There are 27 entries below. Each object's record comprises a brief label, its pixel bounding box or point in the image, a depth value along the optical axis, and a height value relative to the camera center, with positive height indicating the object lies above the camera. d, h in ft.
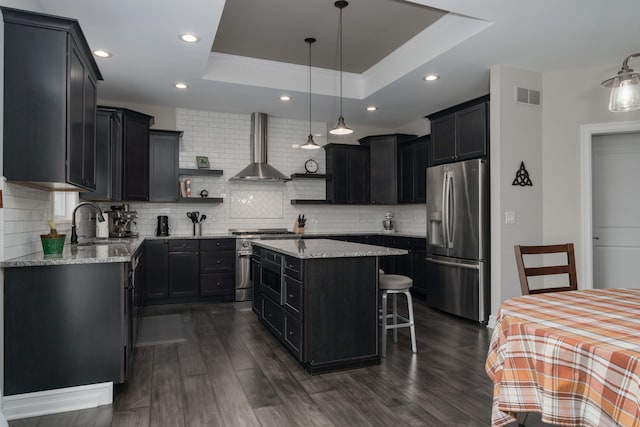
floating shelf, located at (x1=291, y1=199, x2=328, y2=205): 21.71 +0.93
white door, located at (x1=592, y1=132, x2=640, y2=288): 14.61 +0.34
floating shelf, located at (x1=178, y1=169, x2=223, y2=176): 19.20 +2.30
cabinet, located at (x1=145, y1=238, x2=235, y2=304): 17.61 -2.28
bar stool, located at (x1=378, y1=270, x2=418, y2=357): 11.11 -1.98
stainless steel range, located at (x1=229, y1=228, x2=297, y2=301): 18.81 -2.28
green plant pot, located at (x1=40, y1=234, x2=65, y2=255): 9.16 -0.57
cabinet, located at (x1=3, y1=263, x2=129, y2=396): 8.07 -2.23
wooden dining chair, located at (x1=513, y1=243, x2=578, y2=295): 7.57 -0.97
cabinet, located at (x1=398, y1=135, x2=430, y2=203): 20.25 +2.55
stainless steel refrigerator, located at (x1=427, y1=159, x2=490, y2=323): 14.53 -0.75
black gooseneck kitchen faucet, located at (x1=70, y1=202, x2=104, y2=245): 12.92 -0.35
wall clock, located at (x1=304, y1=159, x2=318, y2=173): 22.40 +2.98
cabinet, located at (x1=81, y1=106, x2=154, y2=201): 15.97 +2.65
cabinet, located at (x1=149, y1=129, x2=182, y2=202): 18.54 +2.52
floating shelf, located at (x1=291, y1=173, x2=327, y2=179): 21.54 +2.36
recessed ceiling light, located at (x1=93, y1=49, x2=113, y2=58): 12.91 +5.40
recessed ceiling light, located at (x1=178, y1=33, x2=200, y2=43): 11.80 +5.39
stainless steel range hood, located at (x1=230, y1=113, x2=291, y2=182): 20.10 +3.65
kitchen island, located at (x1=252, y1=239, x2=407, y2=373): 10.03 -2.22
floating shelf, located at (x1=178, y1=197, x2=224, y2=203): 19.27 +0.95
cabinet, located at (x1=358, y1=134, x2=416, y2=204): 22.04 +2.91
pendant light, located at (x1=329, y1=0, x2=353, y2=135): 13.55 +3.08
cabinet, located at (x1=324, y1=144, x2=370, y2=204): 22.12 +2.53
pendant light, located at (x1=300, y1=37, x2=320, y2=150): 15.57 +2.87
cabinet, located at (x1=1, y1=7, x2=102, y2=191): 7.98 +2.47
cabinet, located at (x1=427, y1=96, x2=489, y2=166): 14.73 +3.40
